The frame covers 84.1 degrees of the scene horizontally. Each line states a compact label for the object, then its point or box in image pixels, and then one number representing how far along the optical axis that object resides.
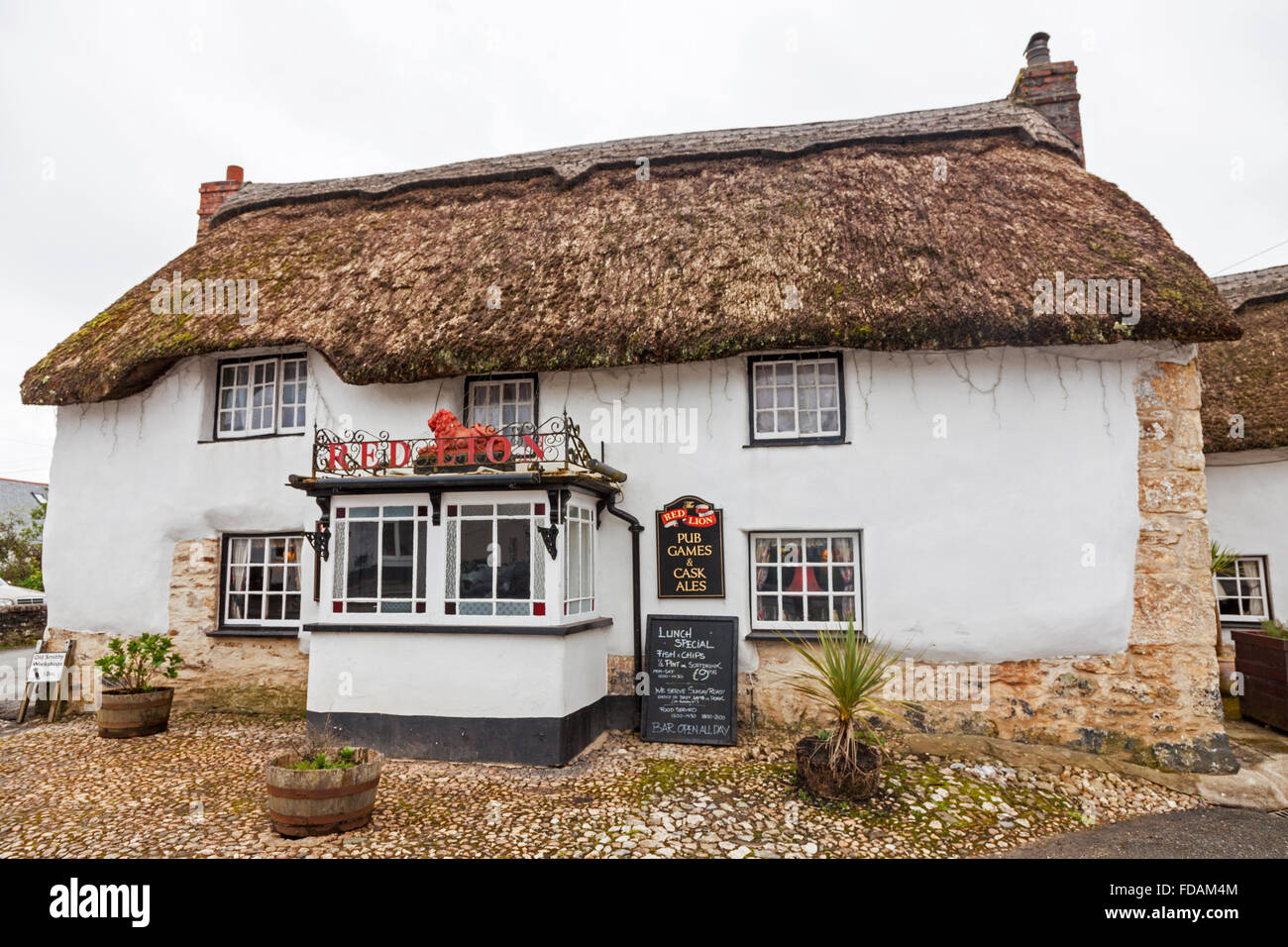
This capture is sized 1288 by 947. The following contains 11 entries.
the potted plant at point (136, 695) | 7.75
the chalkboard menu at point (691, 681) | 7.14
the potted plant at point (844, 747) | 5.67
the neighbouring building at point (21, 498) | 25.62
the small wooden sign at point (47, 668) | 8.62
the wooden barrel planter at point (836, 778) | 5.66
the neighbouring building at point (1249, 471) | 9.06
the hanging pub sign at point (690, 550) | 7.47
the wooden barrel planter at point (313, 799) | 4.82
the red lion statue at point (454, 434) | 6.89
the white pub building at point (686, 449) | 6.80
